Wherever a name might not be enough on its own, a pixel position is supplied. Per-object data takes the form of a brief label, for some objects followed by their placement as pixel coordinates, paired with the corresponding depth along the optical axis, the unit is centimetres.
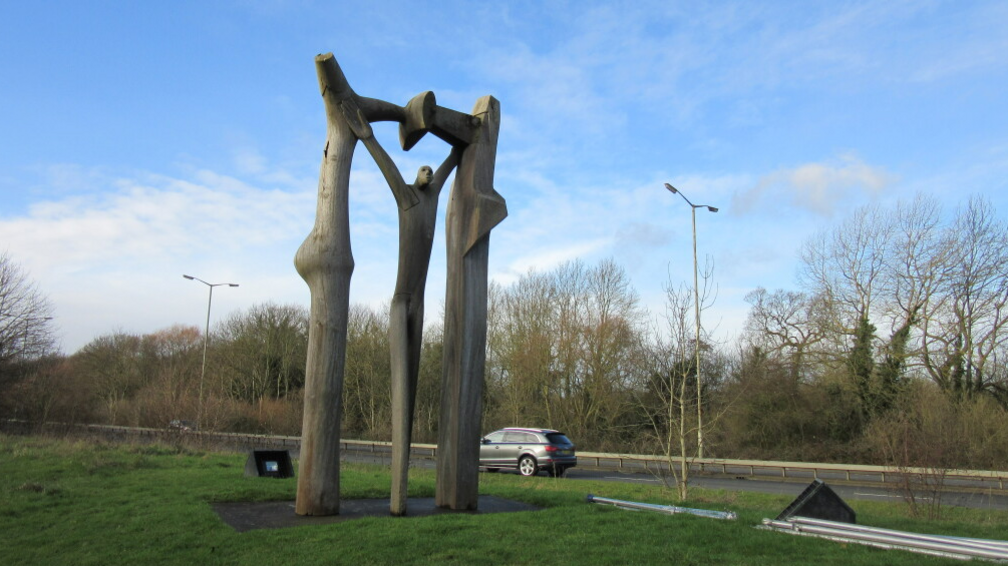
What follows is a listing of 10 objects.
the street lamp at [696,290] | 2060
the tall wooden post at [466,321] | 896
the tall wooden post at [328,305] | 820
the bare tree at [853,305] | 2734
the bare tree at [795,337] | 2902
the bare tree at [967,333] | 2444
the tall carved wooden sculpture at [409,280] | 830
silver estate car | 2111
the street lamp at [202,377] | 2219
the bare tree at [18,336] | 2891
